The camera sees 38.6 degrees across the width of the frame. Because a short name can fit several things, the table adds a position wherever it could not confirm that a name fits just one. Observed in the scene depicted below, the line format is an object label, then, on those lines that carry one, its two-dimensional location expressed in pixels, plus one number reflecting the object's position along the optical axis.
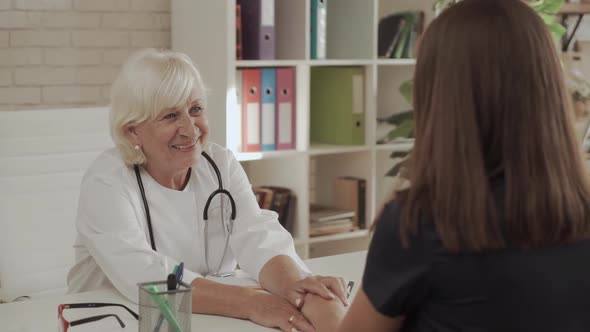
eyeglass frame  1.53
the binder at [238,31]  3.28
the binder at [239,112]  3.34
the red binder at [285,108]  3.48
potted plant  3.79
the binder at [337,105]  3.74
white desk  1.66
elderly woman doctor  1.95
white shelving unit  3.28
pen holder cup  1.39
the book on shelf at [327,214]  3.75
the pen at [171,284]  1.40
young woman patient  1.12
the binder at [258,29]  3.32
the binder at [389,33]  3.91
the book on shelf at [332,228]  3.72
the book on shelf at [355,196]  3.82
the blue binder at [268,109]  3.43
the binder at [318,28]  3.53
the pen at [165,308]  1.38
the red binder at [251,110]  3.37
